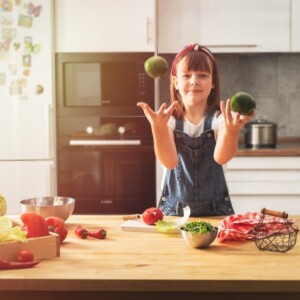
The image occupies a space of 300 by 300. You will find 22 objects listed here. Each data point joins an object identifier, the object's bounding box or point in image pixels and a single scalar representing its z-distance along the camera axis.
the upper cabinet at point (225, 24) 3.37
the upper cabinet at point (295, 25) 3.36
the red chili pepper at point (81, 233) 1.52
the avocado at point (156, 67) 1.83
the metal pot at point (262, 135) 3.36
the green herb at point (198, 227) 1.39
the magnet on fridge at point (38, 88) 3.21
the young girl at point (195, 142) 1.87
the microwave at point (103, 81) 3.23
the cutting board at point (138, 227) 1.59
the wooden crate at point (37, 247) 1.26
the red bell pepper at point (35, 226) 1.36
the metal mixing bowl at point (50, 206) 1.63
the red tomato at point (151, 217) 1.64
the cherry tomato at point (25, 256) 1.25
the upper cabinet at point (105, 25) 3.21
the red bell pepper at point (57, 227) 1.45
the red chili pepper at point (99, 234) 1.51
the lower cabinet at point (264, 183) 3.18
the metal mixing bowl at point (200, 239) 1.38
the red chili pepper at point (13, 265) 1.22
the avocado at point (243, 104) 1.64
